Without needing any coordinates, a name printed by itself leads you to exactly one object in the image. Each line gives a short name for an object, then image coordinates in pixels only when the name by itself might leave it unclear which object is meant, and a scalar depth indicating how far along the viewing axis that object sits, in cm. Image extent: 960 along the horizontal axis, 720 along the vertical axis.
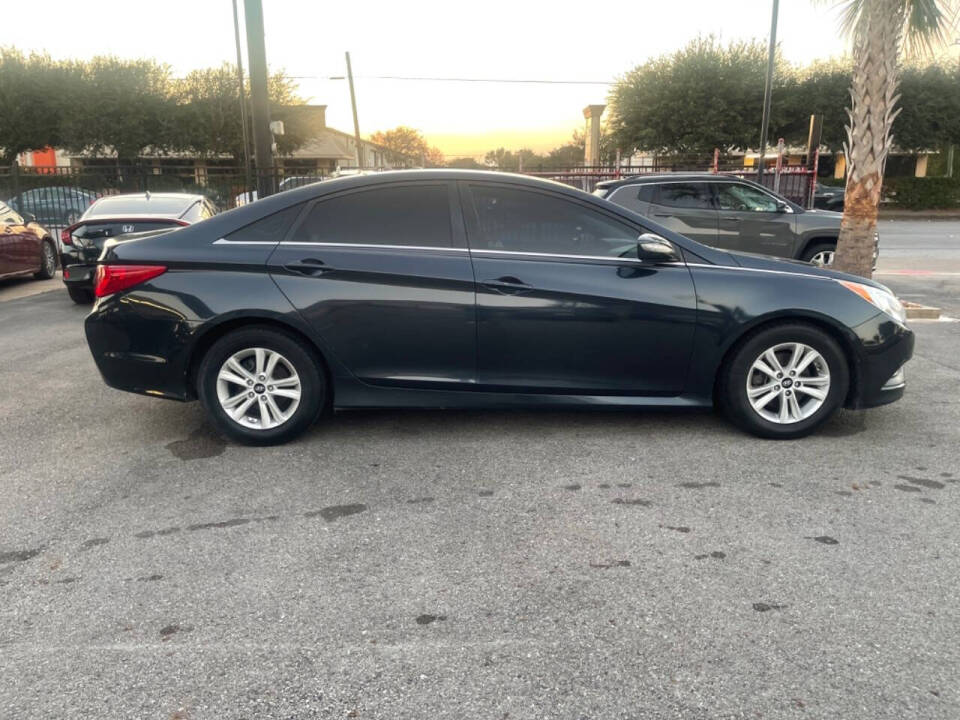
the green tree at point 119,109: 3884
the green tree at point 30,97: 3905
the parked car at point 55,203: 1834
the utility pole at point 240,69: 2581
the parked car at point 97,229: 1006
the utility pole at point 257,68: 1177
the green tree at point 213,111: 3997
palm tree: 873
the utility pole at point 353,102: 4110
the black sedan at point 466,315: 469
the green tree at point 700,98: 3631
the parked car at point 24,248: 1154
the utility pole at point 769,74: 1985
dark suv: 1124
